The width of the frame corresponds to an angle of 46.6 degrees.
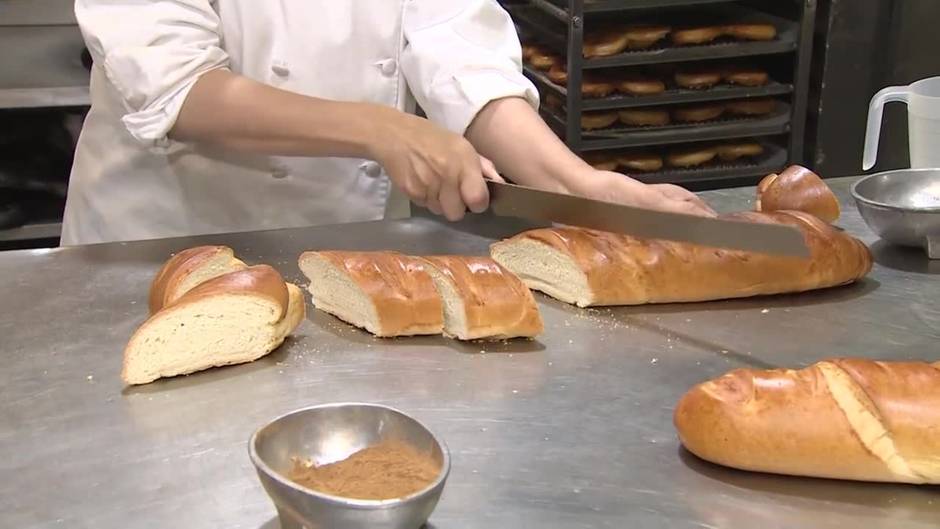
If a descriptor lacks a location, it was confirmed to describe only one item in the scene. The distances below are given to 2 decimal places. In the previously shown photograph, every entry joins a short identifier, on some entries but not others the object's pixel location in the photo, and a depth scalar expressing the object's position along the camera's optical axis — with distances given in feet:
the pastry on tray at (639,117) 9.60
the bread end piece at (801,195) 5.70
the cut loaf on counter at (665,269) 4.96
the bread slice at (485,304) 4.58
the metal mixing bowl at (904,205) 5.40
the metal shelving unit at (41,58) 8.95
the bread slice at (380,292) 4.60
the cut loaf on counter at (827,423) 3.56
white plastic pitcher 6.34
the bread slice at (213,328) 4.25
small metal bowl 3.05
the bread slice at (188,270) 4.66
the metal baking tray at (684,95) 9.16
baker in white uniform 5.42
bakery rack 9.01
